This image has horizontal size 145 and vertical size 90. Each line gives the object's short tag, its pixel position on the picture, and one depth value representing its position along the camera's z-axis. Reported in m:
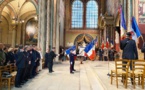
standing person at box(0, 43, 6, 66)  7.73
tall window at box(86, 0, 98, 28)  36.69
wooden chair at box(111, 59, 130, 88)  7.11
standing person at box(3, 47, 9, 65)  9.28
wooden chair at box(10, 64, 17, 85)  8.23
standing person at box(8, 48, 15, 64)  10.12
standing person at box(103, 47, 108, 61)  25.70
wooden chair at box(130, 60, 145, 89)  7.19
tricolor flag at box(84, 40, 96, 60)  13.40
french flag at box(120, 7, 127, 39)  11.49
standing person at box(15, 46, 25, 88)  7.78
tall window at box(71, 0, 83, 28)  36.75
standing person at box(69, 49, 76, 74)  12.27
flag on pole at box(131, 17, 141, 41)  9.68
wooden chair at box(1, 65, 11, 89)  7.31
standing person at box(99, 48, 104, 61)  26.69
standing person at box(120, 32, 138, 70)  7.80
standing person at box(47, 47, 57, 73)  12.48
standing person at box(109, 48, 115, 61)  25.28
